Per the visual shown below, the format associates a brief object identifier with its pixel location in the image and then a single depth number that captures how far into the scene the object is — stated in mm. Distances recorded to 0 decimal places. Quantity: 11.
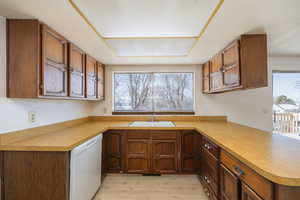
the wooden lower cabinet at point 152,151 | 2611
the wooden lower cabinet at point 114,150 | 2641
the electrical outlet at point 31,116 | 1763
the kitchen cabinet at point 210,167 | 1740
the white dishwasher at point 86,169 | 1525
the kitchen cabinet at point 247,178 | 960
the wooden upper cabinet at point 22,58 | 1483
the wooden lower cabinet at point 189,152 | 2600
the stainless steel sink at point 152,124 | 2717
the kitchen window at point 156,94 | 3324
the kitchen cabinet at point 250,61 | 1860
